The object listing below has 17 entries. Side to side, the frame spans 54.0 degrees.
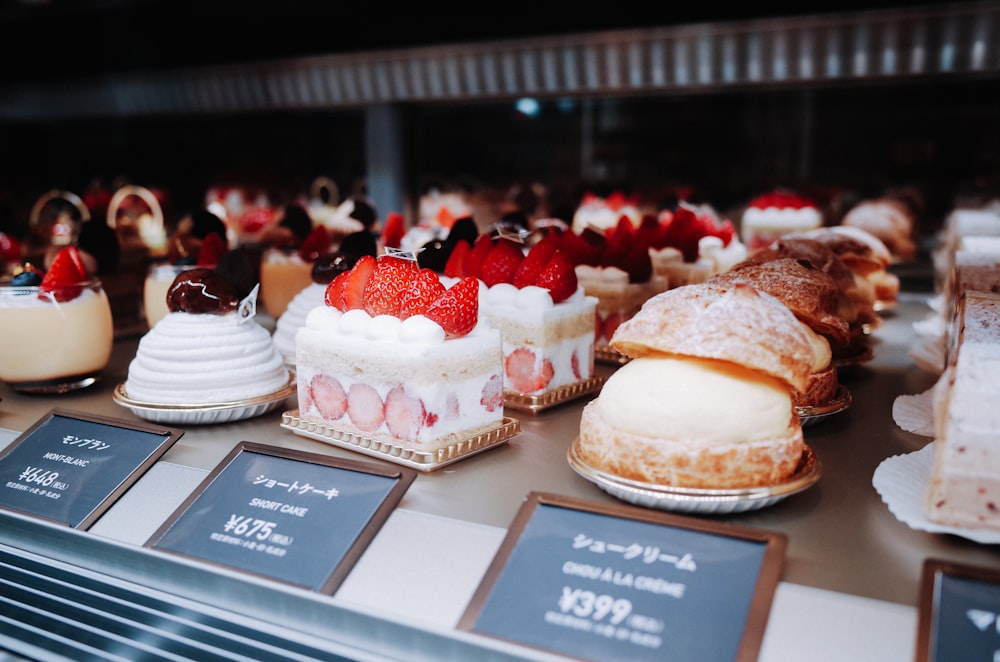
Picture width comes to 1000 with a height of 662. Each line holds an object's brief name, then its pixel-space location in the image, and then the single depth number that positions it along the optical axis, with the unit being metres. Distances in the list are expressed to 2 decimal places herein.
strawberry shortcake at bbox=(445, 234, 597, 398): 0.46
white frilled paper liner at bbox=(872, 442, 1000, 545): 0.30
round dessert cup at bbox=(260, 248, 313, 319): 0.64
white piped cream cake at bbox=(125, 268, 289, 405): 0.44
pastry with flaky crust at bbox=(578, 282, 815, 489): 0.33
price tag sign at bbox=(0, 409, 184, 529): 0.38
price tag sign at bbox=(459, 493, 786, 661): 0.27
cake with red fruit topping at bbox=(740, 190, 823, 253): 0.87
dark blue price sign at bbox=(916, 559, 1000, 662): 0.26
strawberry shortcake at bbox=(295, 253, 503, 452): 0.38
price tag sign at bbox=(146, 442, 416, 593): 0.32
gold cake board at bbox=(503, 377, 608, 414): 0.45
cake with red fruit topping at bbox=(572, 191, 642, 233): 0.90
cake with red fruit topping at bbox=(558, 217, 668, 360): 0.54
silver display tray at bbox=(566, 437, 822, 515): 0.32
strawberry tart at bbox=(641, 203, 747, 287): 0.63
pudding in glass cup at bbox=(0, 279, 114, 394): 0.48
